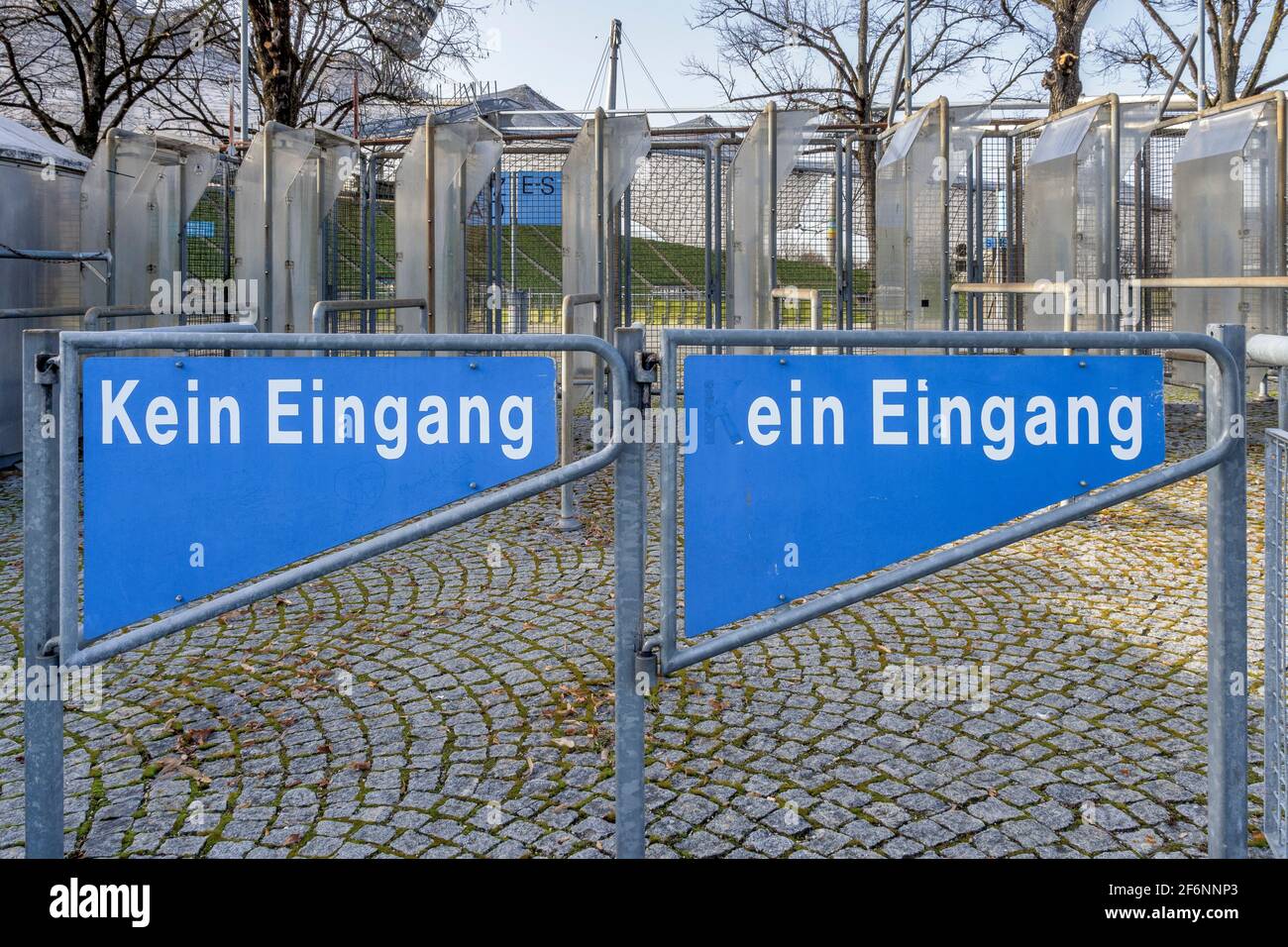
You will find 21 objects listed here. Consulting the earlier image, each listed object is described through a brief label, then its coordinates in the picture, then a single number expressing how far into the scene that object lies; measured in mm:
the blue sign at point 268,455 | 2707
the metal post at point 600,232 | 10766
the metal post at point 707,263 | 12897
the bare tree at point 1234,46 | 22984
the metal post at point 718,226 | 12672
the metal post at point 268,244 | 11320
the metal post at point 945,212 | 10500
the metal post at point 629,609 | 2654
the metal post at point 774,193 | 11016
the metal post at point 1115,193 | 9633
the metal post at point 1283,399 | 2738
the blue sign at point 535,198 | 13682
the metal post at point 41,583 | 2721
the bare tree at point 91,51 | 18609
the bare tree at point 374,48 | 20453
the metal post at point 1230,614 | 2672
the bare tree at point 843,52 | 25688
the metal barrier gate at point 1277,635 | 2877
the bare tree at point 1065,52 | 12414
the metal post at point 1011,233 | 12719
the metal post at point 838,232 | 12773
